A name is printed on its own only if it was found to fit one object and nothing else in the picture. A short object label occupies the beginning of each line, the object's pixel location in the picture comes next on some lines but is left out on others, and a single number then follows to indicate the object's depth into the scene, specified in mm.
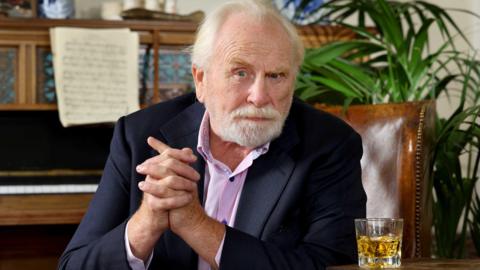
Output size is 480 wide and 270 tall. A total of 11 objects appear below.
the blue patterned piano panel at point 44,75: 6591
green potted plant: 5038
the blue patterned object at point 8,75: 6561
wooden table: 2507
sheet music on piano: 6459
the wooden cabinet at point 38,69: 6555
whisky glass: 2622
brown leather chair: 3626
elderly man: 3012
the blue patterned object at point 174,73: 6747
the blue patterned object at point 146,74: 6747
